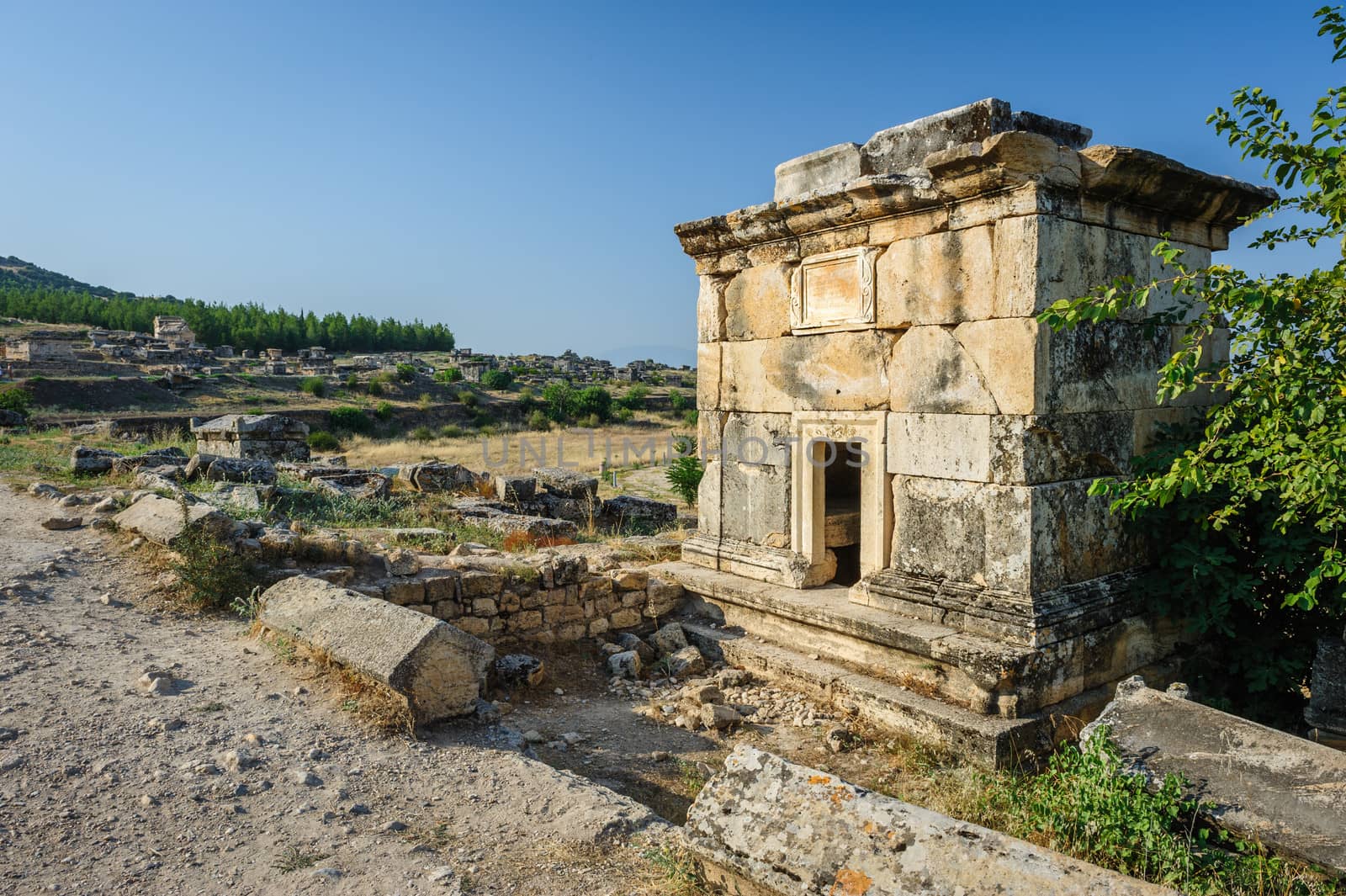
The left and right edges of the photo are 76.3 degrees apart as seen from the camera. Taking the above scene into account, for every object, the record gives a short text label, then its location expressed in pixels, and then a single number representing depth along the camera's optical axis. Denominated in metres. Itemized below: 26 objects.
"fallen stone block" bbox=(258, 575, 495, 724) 4.43
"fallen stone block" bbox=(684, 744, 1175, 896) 2.49
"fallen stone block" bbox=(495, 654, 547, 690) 5.84
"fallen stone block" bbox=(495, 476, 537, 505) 11.84
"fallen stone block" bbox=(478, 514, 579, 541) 9.31
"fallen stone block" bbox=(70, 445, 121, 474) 10.91
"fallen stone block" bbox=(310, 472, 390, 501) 10.77
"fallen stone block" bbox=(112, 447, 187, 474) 11.10
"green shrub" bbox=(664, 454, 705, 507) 14.86
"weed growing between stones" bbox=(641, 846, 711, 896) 2.99
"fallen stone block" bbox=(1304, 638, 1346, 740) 4.73
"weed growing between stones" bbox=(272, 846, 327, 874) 3.10
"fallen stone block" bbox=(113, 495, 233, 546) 6.27
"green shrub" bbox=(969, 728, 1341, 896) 2.93
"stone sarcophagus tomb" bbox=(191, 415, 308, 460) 14.67
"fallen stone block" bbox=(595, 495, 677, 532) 12.45
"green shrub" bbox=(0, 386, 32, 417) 21.41
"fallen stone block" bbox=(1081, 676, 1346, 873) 3.11
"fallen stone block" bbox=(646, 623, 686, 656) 6.65
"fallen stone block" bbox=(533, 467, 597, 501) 12.97
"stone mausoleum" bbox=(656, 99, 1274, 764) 4.98
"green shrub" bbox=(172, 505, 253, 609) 5.90
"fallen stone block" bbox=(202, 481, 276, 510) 8.48
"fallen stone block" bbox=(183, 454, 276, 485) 10.57
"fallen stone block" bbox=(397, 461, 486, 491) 12.28
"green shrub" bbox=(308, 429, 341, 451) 22.52
